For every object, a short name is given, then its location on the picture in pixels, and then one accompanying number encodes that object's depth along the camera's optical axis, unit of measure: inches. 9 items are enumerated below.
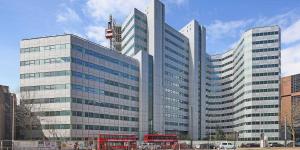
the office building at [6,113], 2165.7
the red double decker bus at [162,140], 2289.7
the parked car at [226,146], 2381.2
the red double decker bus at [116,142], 1762.4
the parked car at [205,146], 2788.1
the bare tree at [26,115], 2348.5
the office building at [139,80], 2390.2
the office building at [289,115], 3607.4
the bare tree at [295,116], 3461.9
